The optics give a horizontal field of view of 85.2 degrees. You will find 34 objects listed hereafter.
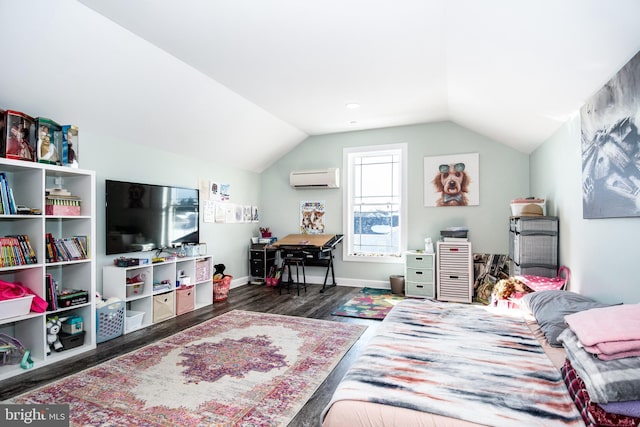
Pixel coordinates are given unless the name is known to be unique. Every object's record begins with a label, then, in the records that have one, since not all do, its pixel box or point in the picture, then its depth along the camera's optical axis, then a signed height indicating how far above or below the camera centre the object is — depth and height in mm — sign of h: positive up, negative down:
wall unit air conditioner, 5848 +643
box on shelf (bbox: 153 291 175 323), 3947 -1042
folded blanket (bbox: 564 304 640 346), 1351 -457
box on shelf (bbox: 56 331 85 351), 2992 -1076
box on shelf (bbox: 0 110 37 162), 2656 +627
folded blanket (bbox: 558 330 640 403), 1209 -589
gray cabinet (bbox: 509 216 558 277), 3600 -315
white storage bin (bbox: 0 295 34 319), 2543 -673
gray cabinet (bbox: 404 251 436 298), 5027 -868
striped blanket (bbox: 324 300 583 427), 1335 -734
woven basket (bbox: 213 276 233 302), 4910 -1029
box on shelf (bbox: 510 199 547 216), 3854 +125
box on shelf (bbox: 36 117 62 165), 2855 +644
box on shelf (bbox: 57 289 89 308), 2965 -703
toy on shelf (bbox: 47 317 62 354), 2893 -970
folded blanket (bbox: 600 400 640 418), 1193 -667
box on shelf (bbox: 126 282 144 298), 3731 -792
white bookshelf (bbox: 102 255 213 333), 3623 -788
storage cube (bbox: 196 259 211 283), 4656 -732
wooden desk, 5500 -507
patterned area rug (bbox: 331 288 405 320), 4219 -1190
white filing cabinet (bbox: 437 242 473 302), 4863 -792
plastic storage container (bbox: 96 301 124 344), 3285 -1014
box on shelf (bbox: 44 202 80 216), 2945 +74
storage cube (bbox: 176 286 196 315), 4254 -1048
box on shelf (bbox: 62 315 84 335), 3049 -958
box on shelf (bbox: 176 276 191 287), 4348 -814
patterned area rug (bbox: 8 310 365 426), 2088 -1185
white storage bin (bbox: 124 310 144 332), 3610 -1091
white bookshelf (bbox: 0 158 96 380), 2801 -242
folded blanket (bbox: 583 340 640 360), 1310 -510
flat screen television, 3736 +4
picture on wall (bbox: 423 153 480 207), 5242 +548
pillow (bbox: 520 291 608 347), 2041 -603
